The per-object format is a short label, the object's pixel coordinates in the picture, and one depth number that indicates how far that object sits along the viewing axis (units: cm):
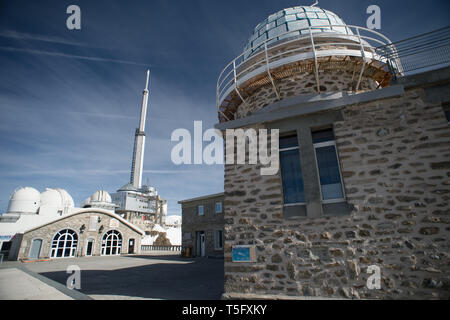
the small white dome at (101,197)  4041
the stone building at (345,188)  404
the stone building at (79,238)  1869
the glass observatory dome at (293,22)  760
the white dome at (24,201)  2936
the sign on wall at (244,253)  488
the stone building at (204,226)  1844
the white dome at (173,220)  6203
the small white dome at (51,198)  3182
